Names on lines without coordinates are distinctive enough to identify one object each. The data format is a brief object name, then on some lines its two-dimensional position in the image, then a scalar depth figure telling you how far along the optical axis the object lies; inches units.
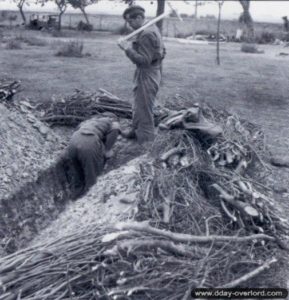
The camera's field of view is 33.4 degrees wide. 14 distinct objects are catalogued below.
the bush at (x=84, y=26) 1362.3
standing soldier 234.2
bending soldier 212.8
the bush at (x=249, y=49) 910.4
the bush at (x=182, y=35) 1301.7
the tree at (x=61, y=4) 1294.3
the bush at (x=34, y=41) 902.4
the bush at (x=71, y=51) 741.3
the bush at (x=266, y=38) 1173.7
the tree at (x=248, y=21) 1093.4
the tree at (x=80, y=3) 1287.2
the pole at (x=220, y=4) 584.9
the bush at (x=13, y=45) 805.1
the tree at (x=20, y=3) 1466.7
